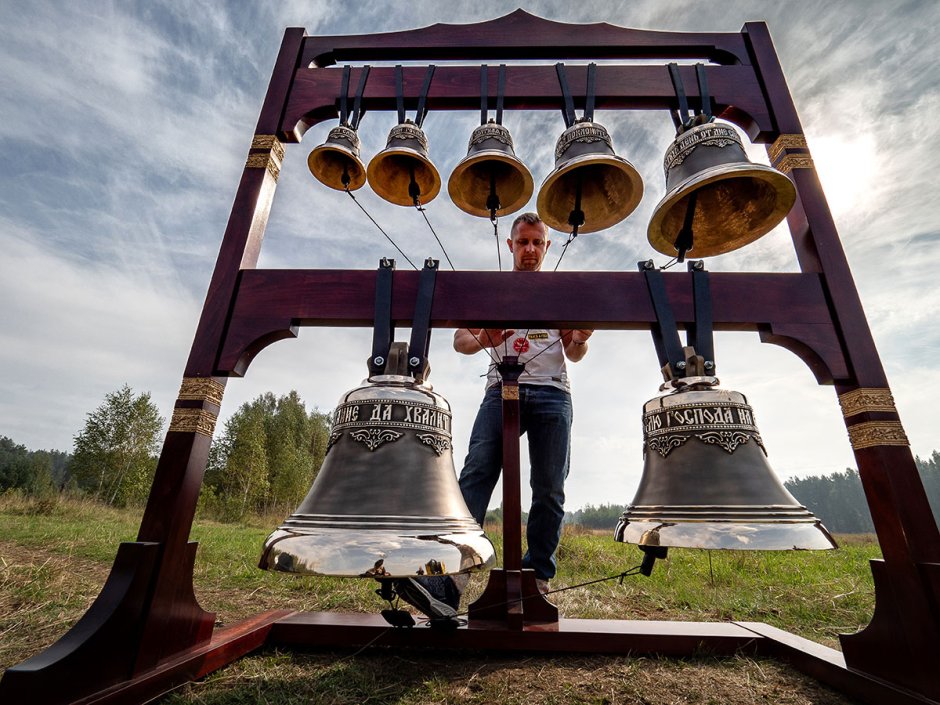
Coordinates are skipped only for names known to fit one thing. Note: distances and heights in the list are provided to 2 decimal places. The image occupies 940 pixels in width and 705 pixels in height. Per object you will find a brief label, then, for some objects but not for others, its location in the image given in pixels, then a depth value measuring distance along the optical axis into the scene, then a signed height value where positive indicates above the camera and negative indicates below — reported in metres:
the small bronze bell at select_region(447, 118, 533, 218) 2.46 +1.83
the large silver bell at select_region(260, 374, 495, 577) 1.19 +0.08
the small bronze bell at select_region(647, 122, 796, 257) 1.87 +1.45
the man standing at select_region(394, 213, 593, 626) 3.12 +0.75
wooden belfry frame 1.70 +0.75
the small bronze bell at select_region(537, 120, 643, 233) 2.20 +1.67
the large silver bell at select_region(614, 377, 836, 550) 1.35 +0.17
